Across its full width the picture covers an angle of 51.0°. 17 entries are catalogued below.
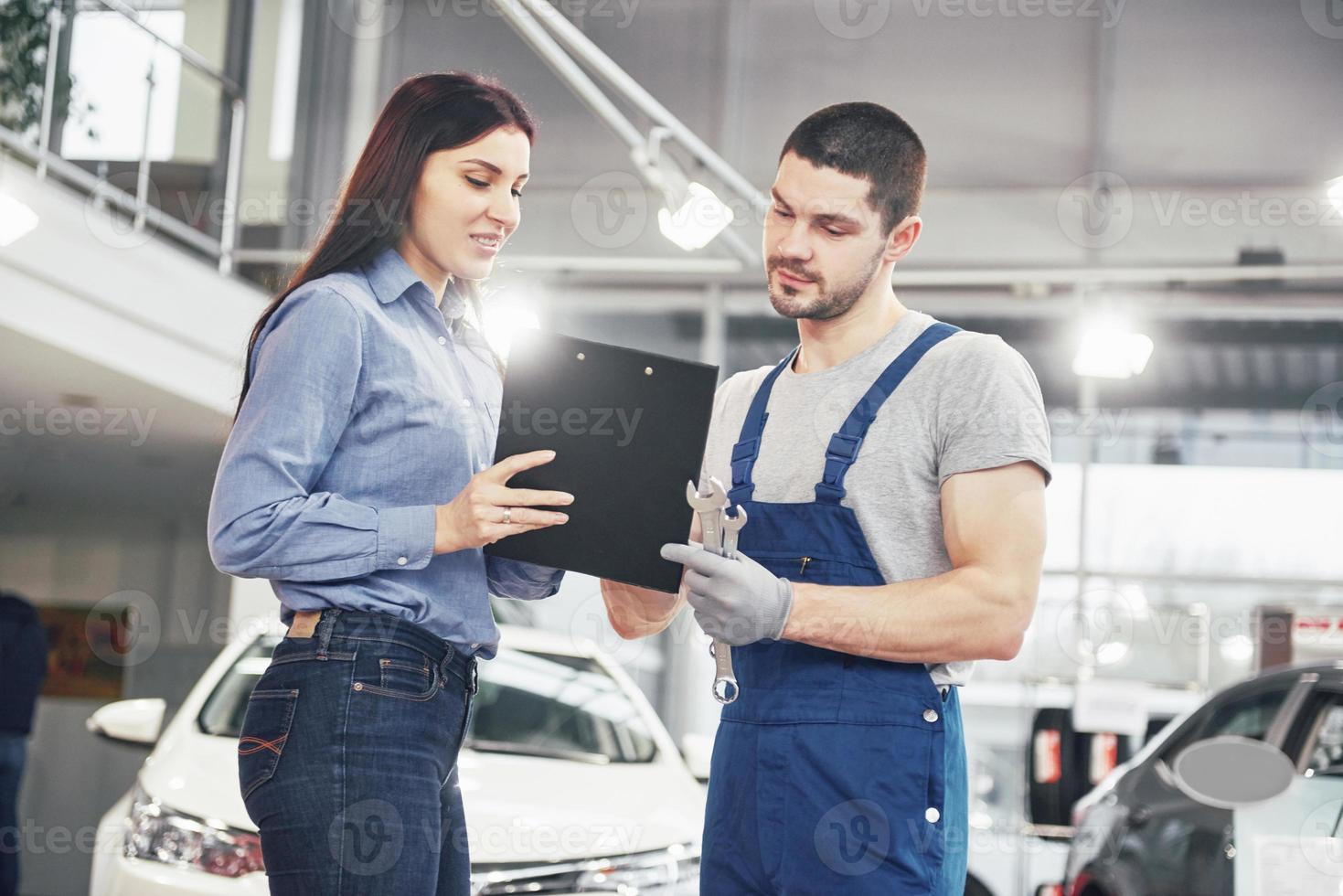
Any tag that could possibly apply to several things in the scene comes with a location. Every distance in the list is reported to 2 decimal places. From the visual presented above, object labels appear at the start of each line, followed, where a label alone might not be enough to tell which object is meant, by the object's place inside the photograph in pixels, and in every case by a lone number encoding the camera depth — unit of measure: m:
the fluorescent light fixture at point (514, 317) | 6.92
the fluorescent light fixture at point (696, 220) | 5.35
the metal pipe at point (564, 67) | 4.52
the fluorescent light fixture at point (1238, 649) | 7.42
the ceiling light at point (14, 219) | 4.98
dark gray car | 3.13
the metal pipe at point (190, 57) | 6.28
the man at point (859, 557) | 1.64
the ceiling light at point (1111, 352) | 7.36
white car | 3.20
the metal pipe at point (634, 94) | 4.41
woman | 1.52
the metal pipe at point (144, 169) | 6.09
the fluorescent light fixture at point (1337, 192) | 6.73
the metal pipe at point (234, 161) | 7.64
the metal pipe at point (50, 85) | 5.66
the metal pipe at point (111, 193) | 5.52
